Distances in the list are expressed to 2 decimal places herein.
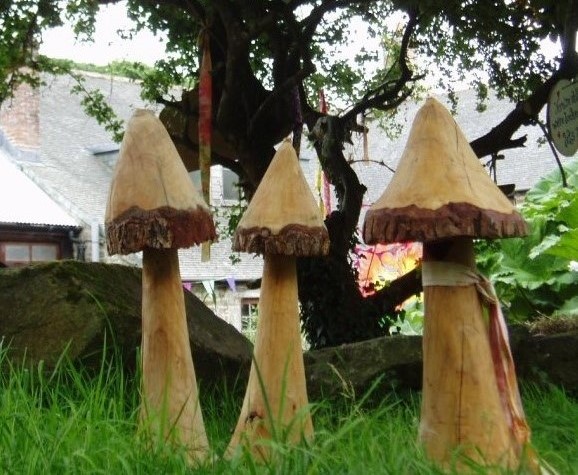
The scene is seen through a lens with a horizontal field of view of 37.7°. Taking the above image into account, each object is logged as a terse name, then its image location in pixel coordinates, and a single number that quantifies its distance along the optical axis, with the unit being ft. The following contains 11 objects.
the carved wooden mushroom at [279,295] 7.18
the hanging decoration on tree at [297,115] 17.08
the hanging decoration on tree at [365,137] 19.45
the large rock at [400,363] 11.62
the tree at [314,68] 16.33
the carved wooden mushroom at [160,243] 7.14
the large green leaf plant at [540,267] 21.12
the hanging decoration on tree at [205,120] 13.97
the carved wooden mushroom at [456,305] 6.58
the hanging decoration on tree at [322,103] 21.40
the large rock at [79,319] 10.11
